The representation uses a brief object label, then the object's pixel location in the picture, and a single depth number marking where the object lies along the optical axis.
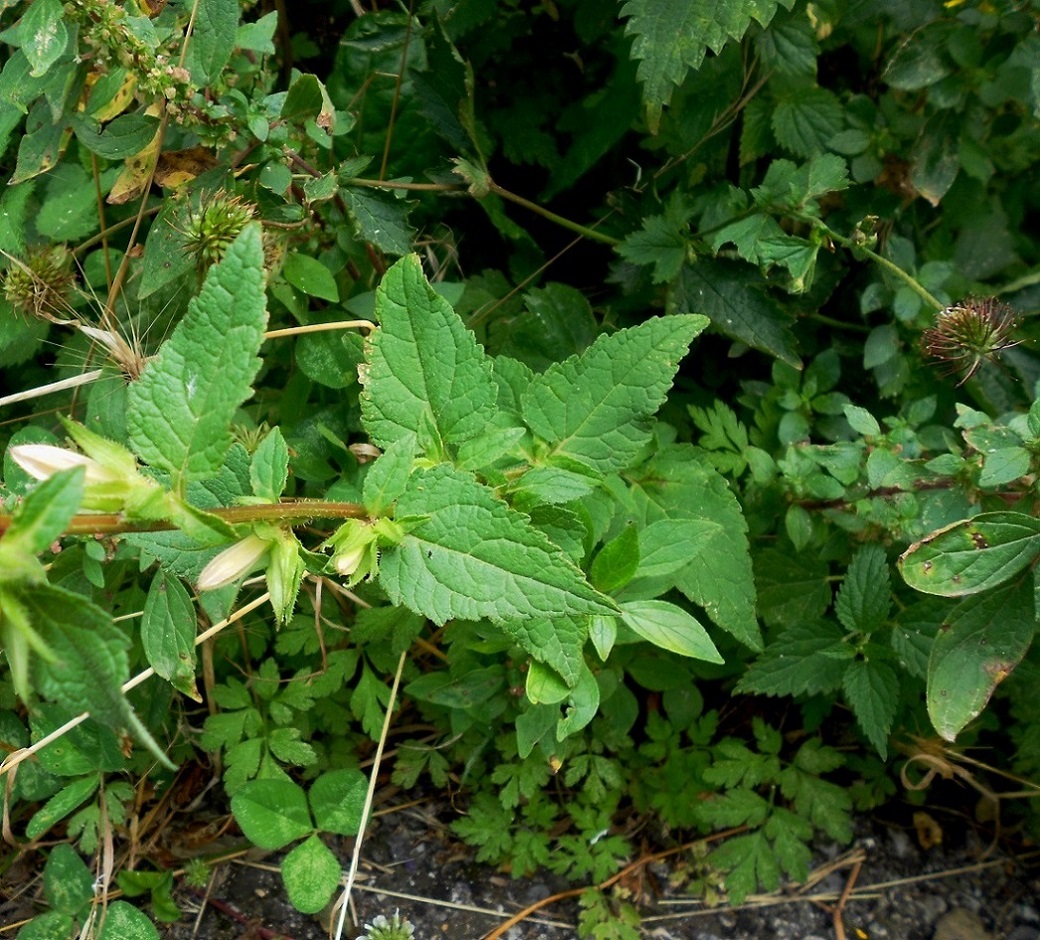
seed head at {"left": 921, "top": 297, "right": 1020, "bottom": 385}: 0.36
